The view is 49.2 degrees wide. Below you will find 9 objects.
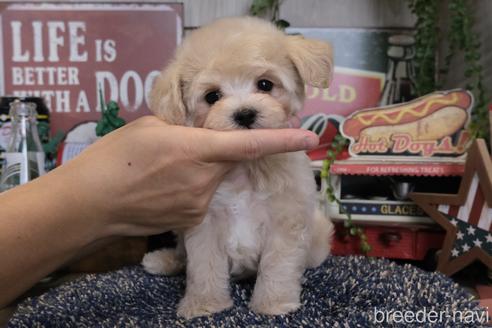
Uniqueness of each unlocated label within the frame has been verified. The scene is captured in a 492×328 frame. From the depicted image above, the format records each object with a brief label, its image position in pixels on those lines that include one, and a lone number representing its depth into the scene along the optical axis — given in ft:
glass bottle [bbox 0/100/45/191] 1.76
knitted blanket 1.22
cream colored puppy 1.28
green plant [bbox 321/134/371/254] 1.72
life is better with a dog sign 2.04
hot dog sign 1.70
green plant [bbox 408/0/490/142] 1.76
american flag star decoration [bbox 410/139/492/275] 1.51
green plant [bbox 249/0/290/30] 1.95
